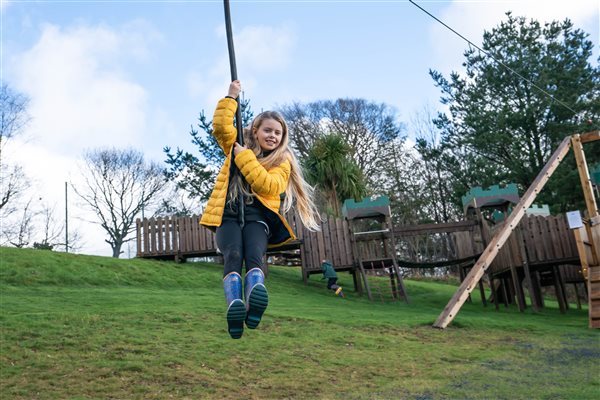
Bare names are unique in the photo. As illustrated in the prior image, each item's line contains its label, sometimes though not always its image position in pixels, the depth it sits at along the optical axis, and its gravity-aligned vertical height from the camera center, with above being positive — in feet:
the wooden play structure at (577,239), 40.96 +2.38
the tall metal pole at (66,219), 100.27 +17.75
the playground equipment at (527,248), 58.80 +2.67
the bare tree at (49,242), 103.86 +14.88
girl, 12.21 +2.19
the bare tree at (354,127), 113.70 +31.68
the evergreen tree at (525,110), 83.97 +23.75
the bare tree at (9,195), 93.54 +20.80
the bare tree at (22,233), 98.48 +15.61
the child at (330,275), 62.85 +2.12
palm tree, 83.41 +17.18
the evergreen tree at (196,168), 88.17 +21.76
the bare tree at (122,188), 109.29 +23.34
